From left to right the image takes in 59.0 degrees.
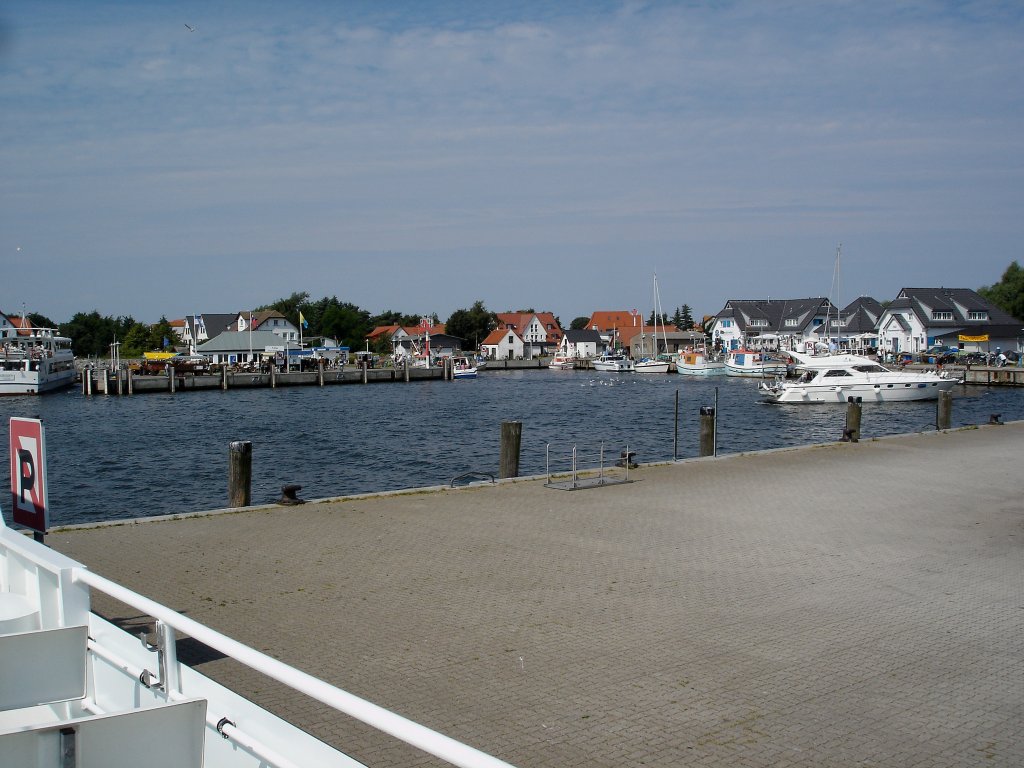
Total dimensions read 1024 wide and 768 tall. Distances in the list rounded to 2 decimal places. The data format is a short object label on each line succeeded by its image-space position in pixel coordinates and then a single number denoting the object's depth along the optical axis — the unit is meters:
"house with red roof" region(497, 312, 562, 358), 155.18
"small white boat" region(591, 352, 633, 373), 112.38
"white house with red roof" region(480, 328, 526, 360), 146.38
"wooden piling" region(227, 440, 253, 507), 15.18
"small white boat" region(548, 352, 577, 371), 126.50
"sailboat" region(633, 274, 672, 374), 108.06
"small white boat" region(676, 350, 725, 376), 102.25
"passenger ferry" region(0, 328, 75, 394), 72.44
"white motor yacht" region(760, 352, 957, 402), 54.88
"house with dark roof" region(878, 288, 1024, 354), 95.81
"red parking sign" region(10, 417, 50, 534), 7.87
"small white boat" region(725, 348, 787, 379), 93.06
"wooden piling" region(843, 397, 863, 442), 23.99
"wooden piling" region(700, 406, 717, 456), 22.02
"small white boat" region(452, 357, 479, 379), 101.75
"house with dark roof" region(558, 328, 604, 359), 139.75
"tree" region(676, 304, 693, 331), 196.38
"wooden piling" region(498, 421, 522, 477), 18.03
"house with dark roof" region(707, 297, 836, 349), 113.38
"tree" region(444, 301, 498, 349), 156.25
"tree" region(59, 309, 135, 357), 155.68
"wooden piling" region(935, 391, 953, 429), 27.92
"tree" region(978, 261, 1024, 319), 118.12
